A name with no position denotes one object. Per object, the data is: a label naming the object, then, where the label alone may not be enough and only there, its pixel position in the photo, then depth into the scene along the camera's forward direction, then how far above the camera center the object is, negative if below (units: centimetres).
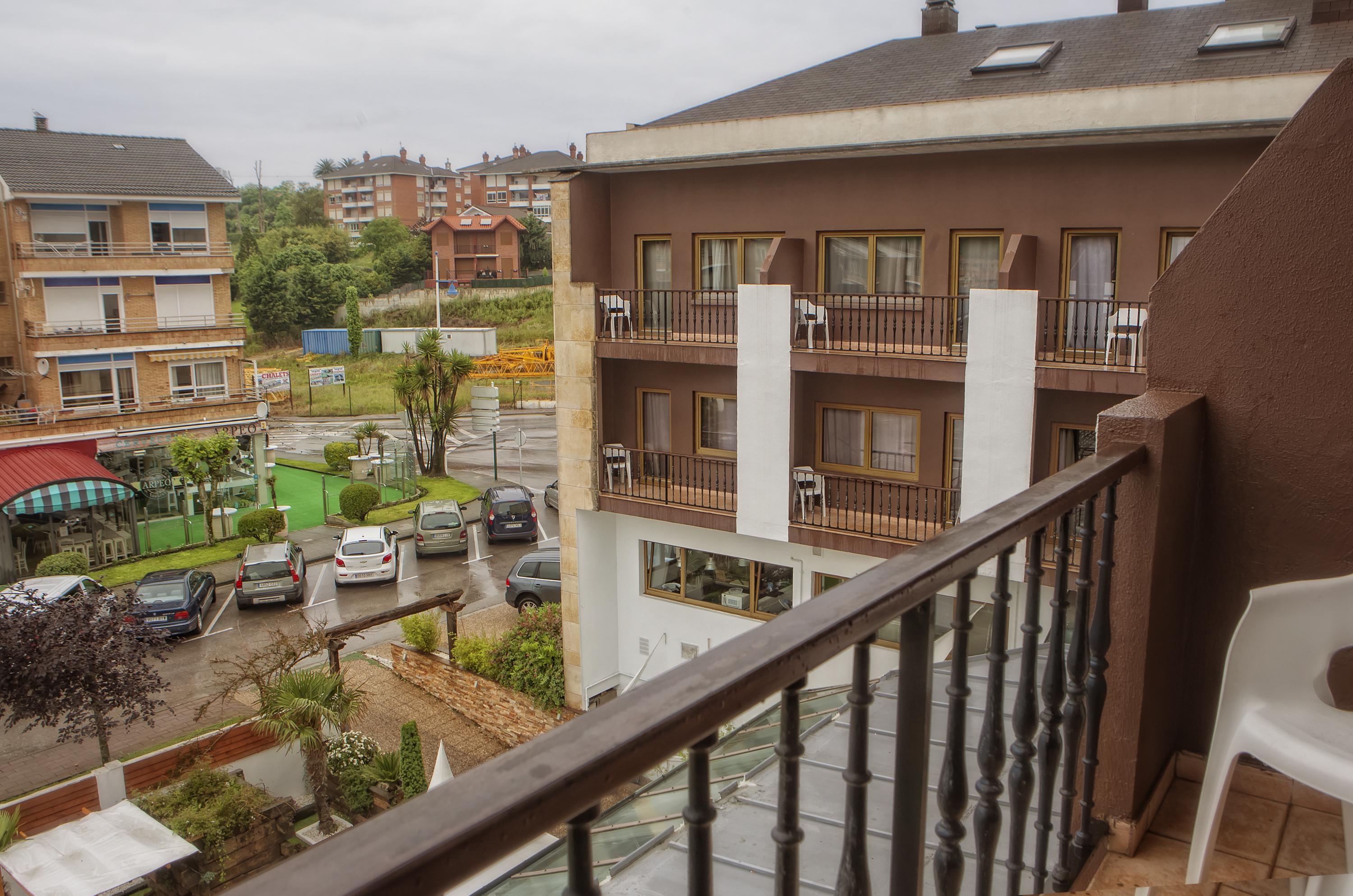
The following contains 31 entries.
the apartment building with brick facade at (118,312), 2720 -26
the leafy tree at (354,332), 5734 -177
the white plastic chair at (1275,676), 225 -85
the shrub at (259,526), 2577 -548
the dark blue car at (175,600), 1931 -554
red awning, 2370 -391
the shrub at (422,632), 1777 -560
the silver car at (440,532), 2436 -538
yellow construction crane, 5041 -322
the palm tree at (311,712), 1216 -481
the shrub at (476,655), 1698 -576
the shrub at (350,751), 1345 -583
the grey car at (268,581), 2100 -557
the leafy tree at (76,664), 1258 -436
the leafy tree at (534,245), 7600 +370
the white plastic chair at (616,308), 1558 -18
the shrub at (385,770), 1341 -598
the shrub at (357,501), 2783 -531
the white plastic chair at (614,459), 1576 -247
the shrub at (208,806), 1124 -551
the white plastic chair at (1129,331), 1170 -48
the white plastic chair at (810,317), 1416 -32
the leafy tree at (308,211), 10144 +859
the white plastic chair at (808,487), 1411 -263
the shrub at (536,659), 1666 -584
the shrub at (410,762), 1327 -580
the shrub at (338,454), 3347 -489
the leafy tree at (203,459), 2597 -389
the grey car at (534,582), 1995 -541
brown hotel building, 1208 +3
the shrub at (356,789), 1318 -609
